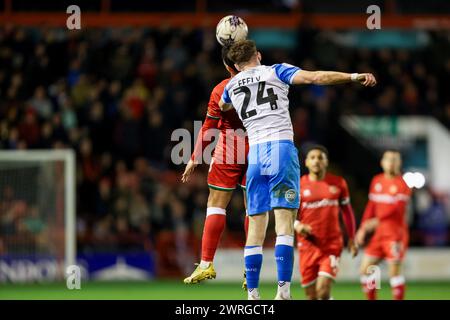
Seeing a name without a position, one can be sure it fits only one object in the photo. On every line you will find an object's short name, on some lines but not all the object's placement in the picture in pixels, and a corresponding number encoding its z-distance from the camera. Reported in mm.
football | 17703
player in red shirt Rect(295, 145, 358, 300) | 21406
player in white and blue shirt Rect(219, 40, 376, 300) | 15648
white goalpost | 34094
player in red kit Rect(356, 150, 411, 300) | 24984
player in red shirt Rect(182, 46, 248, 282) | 17203
